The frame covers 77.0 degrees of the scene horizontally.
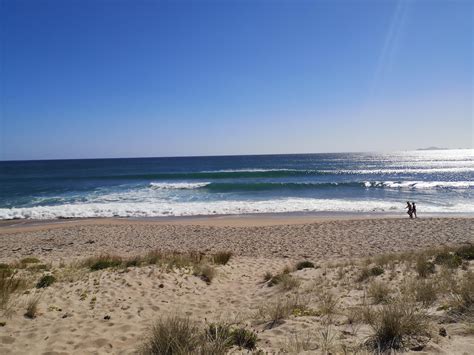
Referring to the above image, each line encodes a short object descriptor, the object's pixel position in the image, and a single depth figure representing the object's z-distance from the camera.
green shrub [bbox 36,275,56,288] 6.60
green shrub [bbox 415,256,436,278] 6.89
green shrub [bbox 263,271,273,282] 7.72
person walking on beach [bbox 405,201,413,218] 17.60
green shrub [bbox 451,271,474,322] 4.11
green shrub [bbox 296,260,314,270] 8.70
